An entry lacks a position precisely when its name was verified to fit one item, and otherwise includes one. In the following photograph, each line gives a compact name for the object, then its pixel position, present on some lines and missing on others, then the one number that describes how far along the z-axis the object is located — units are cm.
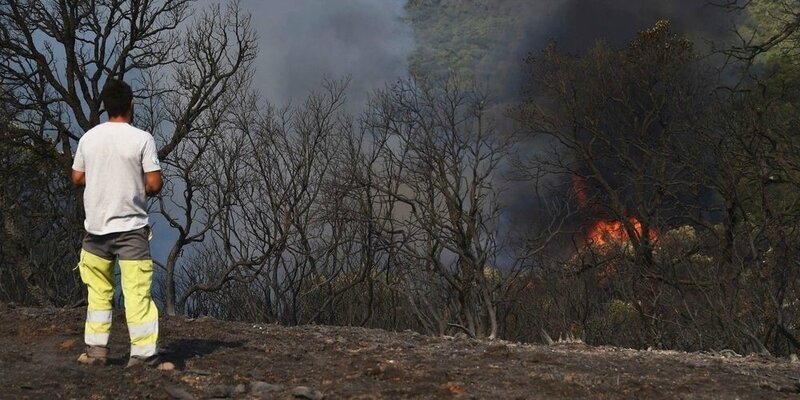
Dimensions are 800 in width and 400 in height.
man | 659
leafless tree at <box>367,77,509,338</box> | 2256
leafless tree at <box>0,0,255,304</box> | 2097
